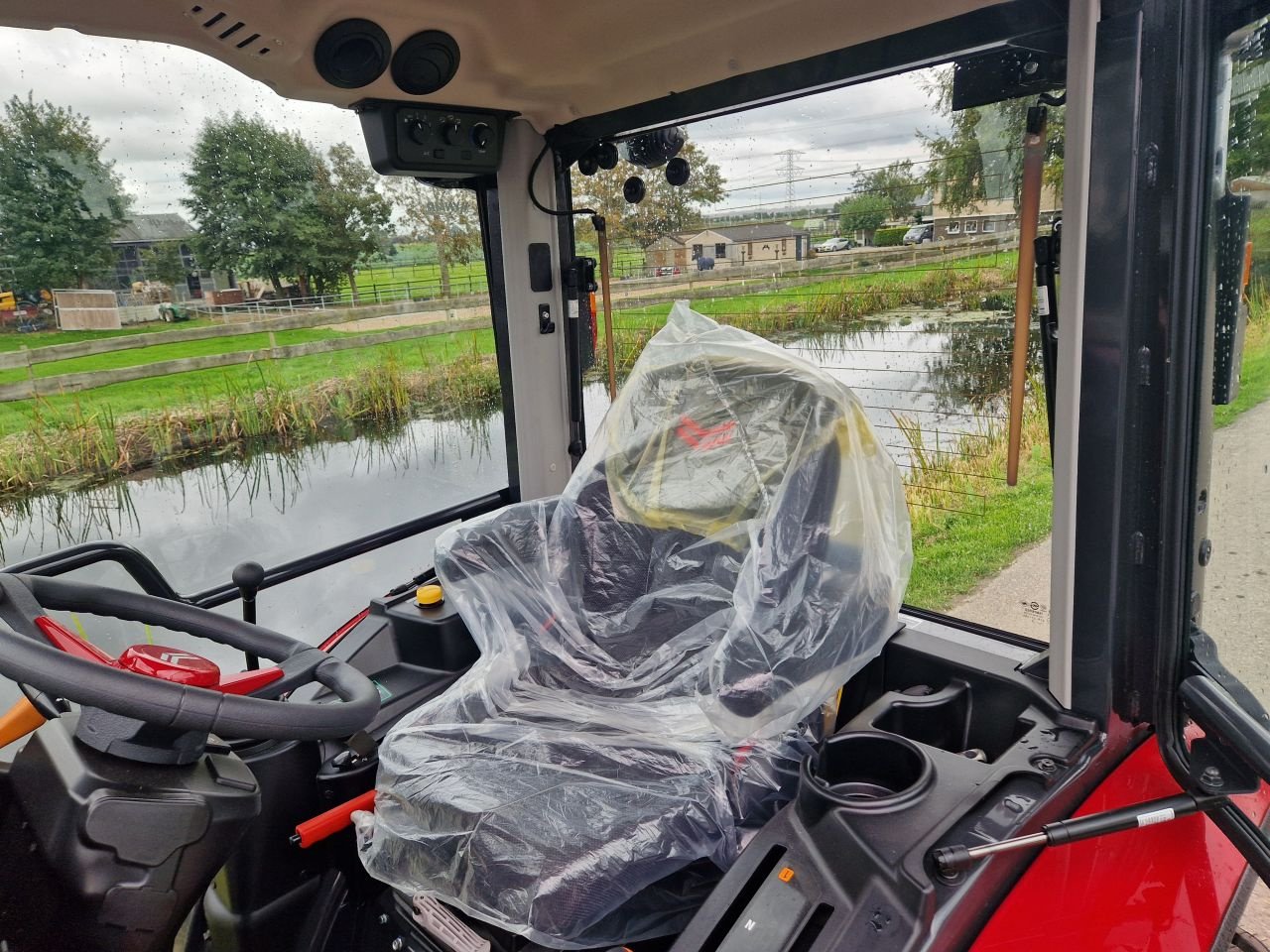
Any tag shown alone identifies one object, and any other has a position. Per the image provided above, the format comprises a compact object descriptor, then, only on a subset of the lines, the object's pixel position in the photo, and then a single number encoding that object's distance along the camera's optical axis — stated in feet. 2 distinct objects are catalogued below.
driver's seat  4.09
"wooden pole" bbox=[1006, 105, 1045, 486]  4.93
